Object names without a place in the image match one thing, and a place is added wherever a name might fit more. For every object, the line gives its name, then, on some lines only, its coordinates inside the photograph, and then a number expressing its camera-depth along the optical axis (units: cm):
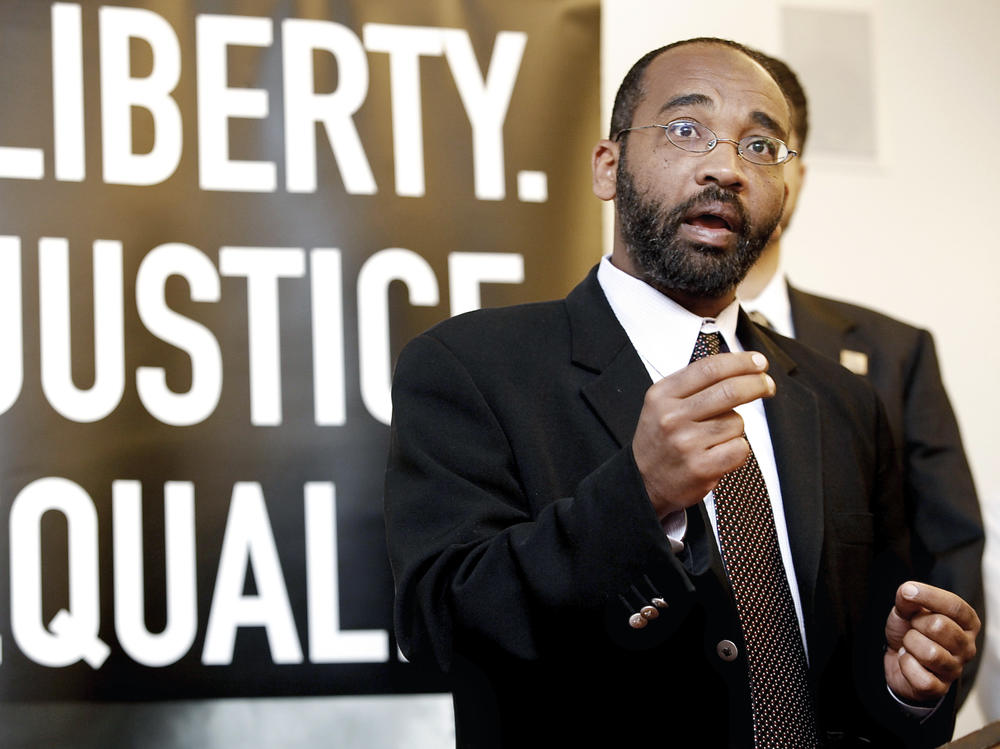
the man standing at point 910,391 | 250
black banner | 263
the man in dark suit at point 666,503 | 132
